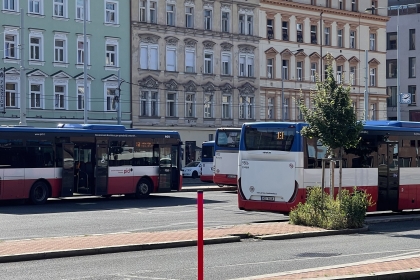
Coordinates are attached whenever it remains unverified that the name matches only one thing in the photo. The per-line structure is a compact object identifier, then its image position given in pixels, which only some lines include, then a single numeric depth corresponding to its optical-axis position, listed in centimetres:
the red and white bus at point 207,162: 5109
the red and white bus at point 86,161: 2977
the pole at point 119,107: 5427
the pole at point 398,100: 5686
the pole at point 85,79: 4684
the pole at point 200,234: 970
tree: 2202
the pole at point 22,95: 4033
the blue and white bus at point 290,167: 2383
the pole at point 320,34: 7157
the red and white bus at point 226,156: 4053
